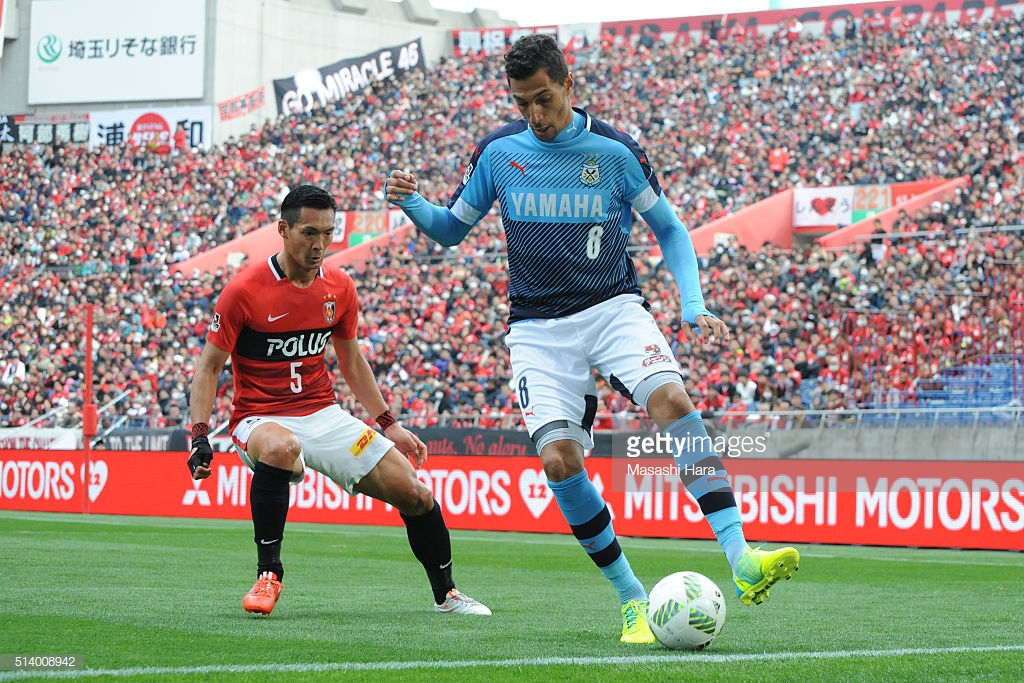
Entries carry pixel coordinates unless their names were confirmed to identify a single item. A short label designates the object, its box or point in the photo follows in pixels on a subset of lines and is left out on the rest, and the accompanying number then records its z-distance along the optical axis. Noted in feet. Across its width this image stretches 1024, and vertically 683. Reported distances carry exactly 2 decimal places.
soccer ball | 36.24
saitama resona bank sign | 306.55
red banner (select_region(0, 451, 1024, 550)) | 93.91
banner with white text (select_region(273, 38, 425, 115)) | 309.01
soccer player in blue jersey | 40.11
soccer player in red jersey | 48.37
